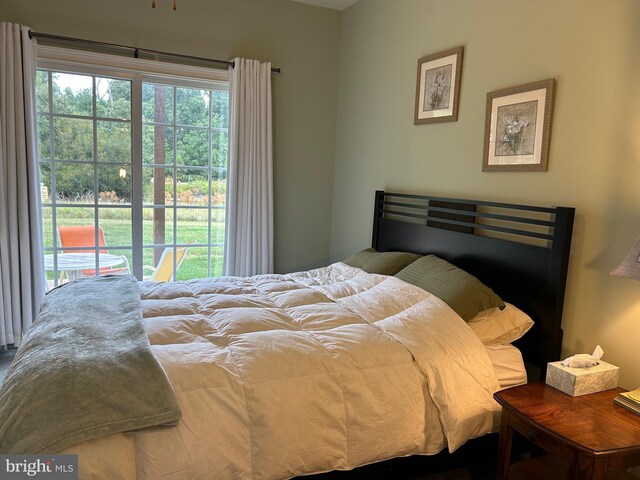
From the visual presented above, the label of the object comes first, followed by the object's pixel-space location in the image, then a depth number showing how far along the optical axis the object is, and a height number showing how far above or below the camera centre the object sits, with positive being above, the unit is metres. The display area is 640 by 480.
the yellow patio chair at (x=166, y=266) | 3.69 -0.70
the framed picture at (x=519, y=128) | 2.19 +0.33
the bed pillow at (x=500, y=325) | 2.09 -0.60
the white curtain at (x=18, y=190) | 3.00 -0.12
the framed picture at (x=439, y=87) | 2.73 +0.64
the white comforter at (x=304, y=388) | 1.45 -0.73
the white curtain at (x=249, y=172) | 3.61 +0.08
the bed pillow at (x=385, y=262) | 2.73 -0.45
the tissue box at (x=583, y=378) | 1.73 -0.69
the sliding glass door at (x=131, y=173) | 3.33 +0.03
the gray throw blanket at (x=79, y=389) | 1.29 -0.65
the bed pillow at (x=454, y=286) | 2.10 -0.46
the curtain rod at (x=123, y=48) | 3.08 +0.92
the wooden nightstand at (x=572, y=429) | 1.39 -0.75
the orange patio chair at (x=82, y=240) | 3.41 -0.48
